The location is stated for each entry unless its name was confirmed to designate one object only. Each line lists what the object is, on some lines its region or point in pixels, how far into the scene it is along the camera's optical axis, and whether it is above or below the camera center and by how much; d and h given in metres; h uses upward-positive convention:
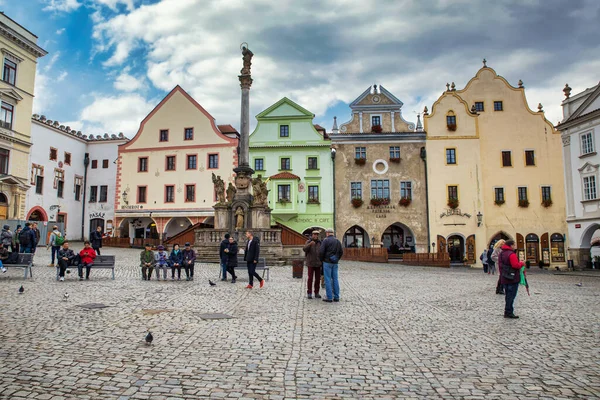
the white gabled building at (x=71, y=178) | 42.94 +6.72
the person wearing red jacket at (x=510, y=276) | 9.91 -0.62
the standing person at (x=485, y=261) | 27.86 -0.84
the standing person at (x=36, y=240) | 19.57 +0.30
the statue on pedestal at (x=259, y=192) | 26.77 +3.13
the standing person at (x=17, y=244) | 20.44 +0.14
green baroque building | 40.41 +7.10
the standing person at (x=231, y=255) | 15.82 -0.27
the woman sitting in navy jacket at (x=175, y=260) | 16.48 -0.45
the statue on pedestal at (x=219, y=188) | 27.91 +3.49
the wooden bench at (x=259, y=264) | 16.73 -0.63
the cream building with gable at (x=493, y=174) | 39.34 +6.16
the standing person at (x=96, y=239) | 22.52 +0.37
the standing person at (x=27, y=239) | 19.11 +0.33
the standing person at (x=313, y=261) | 12.19 -0.36
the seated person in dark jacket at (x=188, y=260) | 16.39 -0.47
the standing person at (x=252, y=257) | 14.06 -0.30
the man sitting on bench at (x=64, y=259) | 15.12 -0.39
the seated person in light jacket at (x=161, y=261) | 16.40 -0.49
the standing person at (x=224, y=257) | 15.82 -0.34
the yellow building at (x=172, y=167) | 42.56 +7.29
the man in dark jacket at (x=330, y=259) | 11.64 -0.31
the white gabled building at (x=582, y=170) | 32.22 +5.39
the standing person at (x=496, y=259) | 14.26 -0.55
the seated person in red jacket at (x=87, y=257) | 15.78 -0.33
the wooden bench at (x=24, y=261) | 15.30 -0.45
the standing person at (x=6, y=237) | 18.02 +0.40
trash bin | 17.52 -0.81
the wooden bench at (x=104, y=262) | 16.27 -0.51
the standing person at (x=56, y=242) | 19.48 +0.21
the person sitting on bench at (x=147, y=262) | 16.17 -0.51
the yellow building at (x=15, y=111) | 34.84 +10.38
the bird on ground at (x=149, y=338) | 6.62 -1.28
